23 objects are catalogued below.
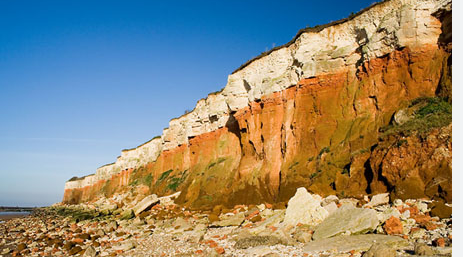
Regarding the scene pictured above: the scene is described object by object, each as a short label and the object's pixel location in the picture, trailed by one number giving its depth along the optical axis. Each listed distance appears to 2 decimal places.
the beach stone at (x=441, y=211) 9.36
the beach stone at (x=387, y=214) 10.05
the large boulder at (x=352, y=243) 8.48
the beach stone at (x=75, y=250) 14.58
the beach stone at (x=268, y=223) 13.26
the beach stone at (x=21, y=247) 16.69
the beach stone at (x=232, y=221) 16.38
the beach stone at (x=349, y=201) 13.90
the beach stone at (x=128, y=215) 26.62
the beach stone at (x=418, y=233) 8.59
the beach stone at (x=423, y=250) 6.97
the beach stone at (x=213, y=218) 18.57
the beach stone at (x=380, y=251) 7.29
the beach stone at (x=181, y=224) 18.05
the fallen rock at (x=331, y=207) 12.96
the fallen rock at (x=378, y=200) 12.84
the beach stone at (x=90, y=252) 13.38
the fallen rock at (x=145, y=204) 29.12
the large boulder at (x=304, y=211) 12.47
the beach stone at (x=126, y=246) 14.19
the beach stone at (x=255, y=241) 11.07
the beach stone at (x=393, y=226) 9.19
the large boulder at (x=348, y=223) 9.85
